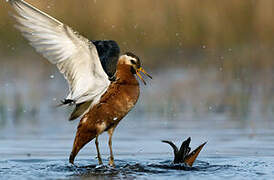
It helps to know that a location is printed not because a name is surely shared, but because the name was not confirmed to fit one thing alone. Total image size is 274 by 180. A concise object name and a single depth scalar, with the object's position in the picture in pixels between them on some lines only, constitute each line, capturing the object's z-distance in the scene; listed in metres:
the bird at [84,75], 17.81
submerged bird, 18.61
